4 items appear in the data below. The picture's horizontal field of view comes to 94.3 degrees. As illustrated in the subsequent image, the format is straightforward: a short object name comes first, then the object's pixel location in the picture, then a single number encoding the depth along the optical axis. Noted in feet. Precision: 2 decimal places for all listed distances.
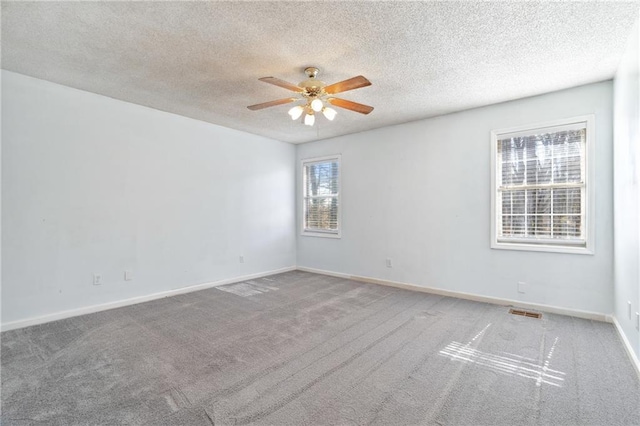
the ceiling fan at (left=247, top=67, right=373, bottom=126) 8.43
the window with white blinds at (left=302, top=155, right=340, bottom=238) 19.01
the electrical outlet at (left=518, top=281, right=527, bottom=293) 12.30
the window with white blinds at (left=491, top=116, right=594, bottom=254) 11.30
